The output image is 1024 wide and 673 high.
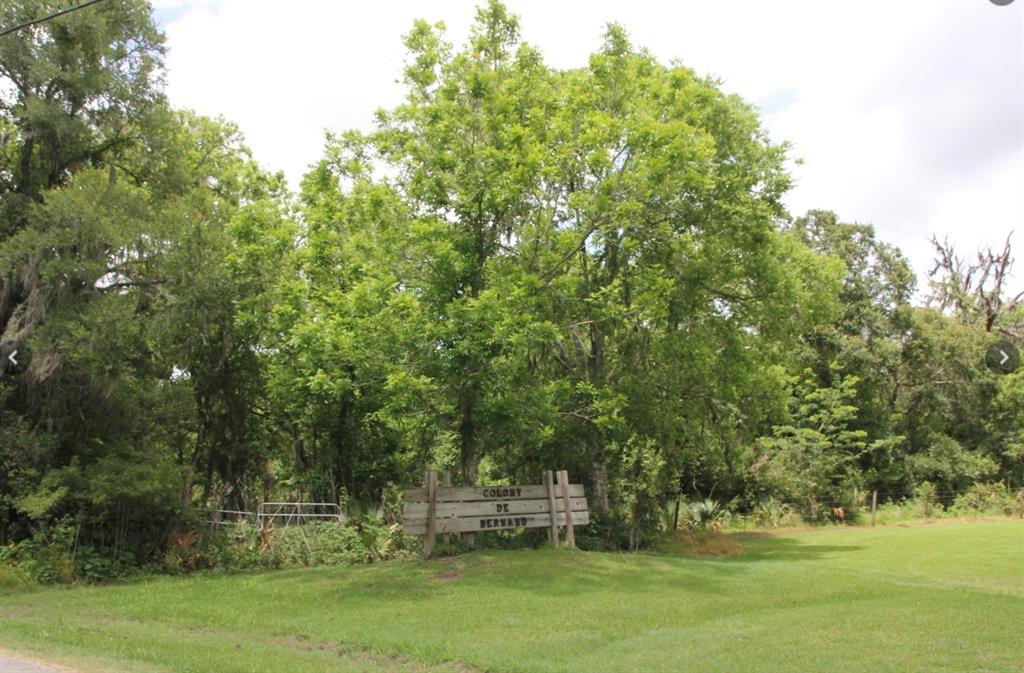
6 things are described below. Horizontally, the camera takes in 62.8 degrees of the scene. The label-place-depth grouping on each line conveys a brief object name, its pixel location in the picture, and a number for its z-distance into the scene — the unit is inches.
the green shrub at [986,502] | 1385.3
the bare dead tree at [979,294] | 1978.3
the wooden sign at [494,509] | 633.6
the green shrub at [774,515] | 1244.5
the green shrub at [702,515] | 1071.6
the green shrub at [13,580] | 595.5
